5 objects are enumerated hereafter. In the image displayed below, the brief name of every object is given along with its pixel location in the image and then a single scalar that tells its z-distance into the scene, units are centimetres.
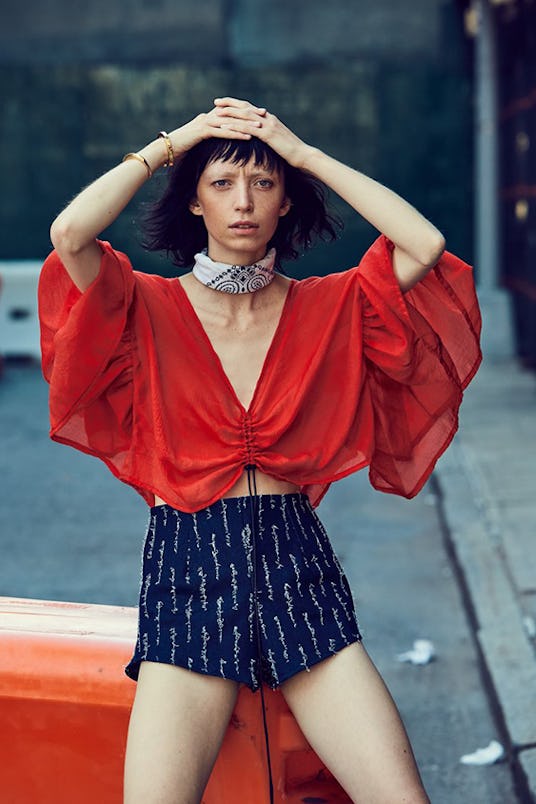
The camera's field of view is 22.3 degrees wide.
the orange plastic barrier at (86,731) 298
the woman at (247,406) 286
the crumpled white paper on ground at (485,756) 451
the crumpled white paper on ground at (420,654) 541
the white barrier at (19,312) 1420
